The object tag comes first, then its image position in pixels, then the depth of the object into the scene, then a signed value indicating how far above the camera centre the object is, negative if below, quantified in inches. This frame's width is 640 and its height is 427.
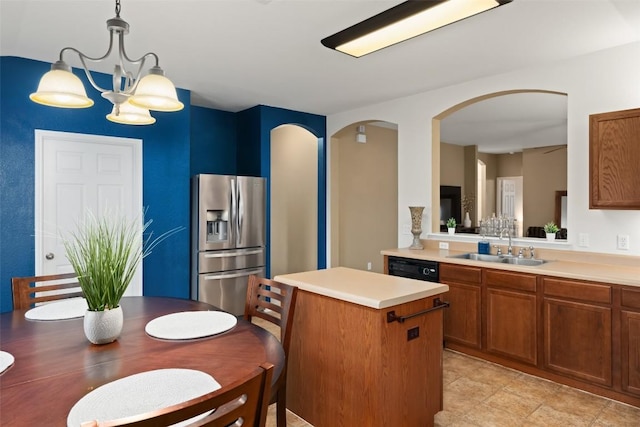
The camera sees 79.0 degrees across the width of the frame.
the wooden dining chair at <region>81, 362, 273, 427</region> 29.5 -16.1
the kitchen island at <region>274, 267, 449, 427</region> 73.3 -28.3
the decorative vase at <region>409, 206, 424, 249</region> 161.3 -4.3
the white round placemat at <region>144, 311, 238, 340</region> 65.1 -20.0
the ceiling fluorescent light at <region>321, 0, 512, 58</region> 86.9 +47.2
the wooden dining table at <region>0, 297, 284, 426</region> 43.4 -20.8
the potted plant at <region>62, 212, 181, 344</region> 60.3 -10.5
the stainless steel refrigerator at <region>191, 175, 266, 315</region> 164.6 -10.1
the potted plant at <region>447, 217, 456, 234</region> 161.5 -5.2
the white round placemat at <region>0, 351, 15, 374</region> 51.3 -20.2
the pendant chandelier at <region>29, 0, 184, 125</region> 65.6 +21.5
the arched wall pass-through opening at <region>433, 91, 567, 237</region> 211.6 +53.7
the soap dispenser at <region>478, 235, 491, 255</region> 143.8 -12.4
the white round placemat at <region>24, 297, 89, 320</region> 75.0 -19.6
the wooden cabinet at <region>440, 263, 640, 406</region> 99.0 -32.5
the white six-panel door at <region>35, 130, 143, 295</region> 132.5 +11.0
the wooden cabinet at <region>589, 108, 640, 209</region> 106.6 +15.3
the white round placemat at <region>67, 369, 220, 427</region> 40.9 -20.9
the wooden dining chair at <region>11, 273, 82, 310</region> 86.0 -17.1
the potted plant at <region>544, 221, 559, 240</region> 131.9 -5.9
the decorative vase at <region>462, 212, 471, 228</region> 326.7 -6.3
